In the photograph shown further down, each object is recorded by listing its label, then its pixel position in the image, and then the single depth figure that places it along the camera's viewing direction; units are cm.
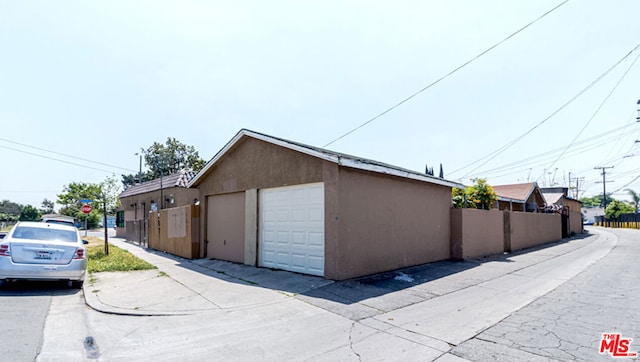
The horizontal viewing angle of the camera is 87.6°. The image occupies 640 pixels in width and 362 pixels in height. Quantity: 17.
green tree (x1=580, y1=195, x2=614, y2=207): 10580
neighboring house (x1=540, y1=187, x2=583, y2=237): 2673
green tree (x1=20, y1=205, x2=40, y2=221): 5378
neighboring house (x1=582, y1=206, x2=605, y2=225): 7262
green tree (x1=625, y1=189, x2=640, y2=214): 6488
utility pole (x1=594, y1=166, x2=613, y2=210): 5772
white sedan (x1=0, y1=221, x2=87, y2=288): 695
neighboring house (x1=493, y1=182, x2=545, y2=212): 2279
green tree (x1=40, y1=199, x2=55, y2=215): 7050
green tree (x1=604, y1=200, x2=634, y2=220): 4897
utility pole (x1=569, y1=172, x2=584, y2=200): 6764
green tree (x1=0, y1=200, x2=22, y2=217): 8594
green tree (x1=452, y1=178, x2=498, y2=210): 1619
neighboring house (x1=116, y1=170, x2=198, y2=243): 2007
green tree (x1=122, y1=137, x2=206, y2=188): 4197
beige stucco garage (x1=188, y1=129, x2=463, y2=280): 816
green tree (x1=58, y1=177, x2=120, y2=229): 3695
